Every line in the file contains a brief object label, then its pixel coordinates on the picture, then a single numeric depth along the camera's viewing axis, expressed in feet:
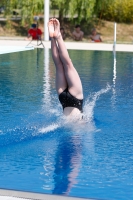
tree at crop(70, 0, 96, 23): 88.33
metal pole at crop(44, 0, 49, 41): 79.61
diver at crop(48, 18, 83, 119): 24.13
